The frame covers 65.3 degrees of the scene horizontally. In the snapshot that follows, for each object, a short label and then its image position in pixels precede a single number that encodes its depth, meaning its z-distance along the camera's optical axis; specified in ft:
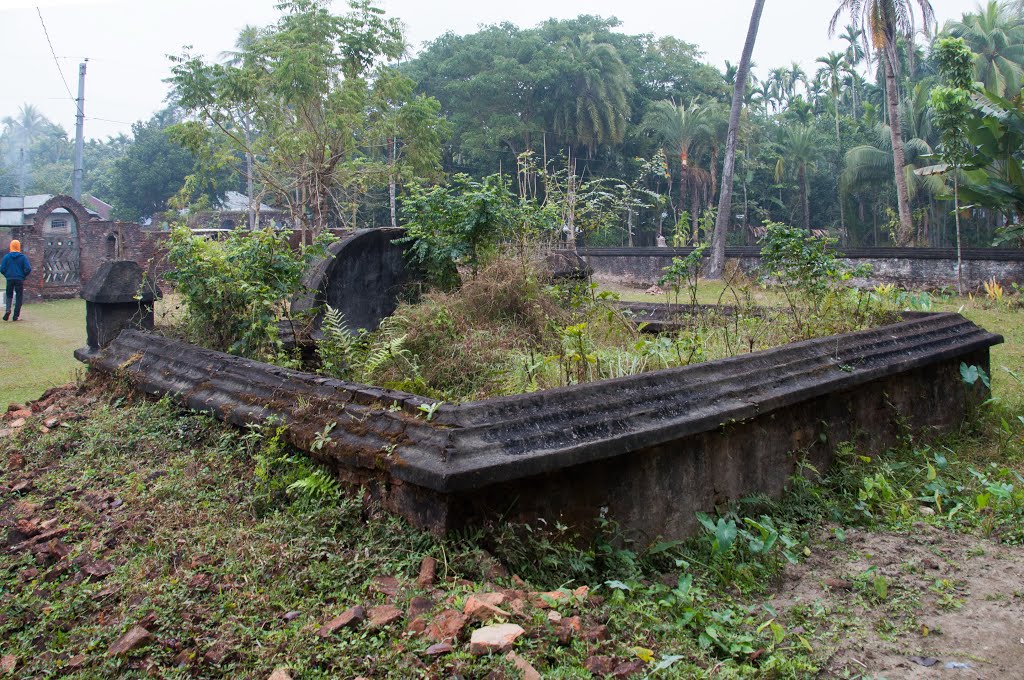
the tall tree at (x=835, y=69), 132.05
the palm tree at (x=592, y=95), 112.68
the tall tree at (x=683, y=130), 116.16
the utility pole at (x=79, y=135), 87.10
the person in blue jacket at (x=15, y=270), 43.14
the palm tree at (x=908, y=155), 95.68
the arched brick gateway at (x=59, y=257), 60.90
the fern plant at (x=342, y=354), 14.24
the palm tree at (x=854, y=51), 147.84
